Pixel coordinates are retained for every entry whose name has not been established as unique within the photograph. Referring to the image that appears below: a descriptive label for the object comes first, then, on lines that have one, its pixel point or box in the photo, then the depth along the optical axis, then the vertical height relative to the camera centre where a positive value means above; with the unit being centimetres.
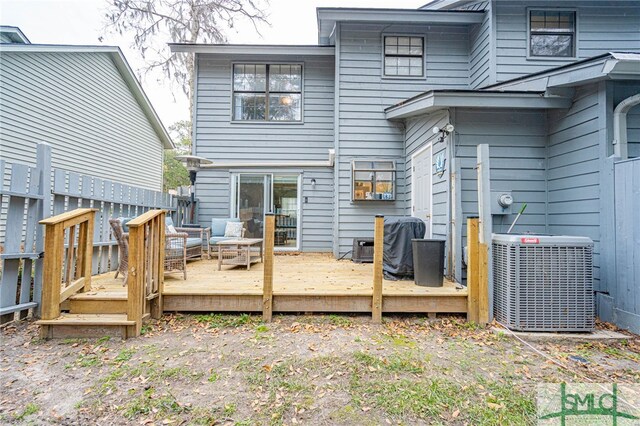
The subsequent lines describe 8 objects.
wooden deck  329 -85
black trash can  380 -49
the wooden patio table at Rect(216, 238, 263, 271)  501 -50
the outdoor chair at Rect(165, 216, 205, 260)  514 -38
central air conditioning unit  315 -57
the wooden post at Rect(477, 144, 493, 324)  333 -15
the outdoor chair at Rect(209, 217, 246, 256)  662 -14
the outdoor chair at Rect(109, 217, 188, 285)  383 -39
